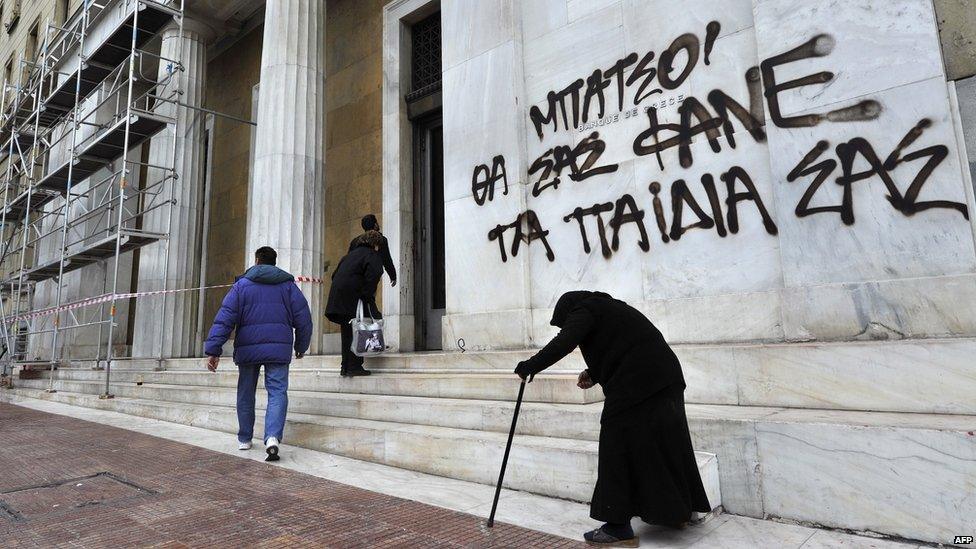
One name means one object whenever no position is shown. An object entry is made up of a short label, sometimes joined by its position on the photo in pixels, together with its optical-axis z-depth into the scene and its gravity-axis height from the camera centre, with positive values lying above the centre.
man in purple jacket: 5.02 +0.20
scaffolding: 11.77 +4.93
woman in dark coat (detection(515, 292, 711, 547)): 2.79 -0.40
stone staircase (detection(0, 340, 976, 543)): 2.81 -0.57
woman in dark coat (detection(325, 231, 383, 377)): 6.12 +0.72
